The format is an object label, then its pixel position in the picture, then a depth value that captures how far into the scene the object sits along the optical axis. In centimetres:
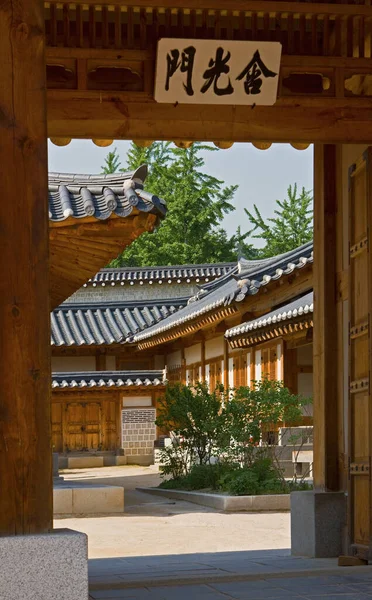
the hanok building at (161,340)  2188
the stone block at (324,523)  873
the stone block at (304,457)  1882
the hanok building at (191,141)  434
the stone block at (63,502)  1576
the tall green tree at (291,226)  4678
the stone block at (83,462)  2992
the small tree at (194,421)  1844
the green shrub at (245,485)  1622
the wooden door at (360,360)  802
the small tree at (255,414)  1681
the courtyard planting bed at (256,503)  1564
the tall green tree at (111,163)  5515
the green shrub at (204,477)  1780
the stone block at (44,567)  415
